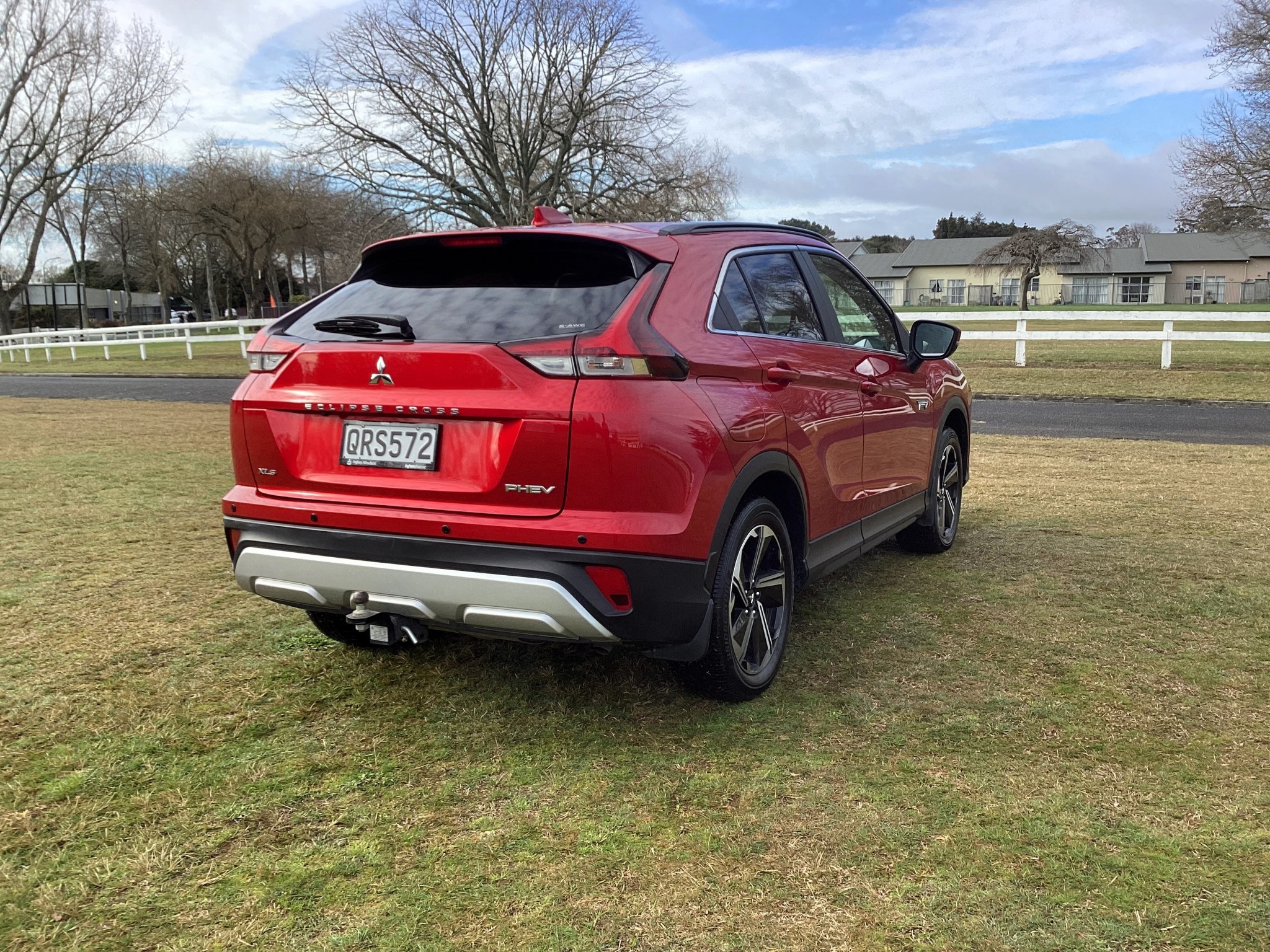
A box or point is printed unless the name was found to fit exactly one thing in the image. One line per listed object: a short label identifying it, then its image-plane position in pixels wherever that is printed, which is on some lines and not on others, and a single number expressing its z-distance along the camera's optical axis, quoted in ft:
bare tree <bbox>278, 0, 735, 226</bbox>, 117.29
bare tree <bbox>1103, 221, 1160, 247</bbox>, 330.36
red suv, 9.90
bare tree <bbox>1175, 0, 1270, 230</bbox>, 84.84
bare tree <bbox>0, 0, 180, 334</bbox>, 128.88
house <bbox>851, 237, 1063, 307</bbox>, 324.19
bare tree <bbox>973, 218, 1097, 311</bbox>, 246.68
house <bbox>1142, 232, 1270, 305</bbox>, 287.07
